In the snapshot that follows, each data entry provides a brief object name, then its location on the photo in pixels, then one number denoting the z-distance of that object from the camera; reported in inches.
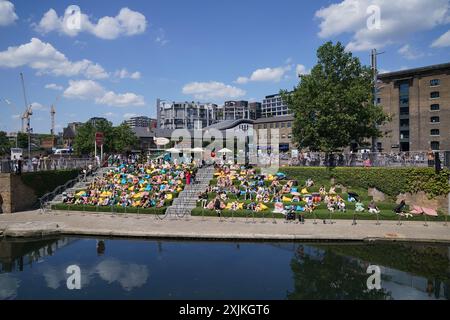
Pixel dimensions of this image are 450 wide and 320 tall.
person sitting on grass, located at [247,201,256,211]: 1061.1
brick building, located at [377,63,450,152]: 2176.4
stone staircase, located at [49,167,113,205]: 1286.7
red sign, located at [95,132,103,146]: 1692.1
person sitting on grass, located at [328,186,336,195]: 1124.9
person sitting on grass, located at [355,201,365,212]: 1016.9
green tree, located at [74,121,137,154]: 2674.7
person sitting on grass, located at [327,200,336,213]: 1017.3
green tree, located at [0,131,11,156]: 3732.8
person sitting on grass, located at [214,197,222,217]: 1027.9
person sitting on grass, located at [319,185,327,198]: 1132.6
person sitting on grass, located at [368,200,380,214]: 989.8
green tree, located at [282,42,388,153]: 1248.8
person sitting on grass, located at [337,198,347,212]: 1017.5
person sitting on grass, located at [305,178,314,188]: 1223.5
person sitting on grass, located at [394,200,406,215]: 983.0
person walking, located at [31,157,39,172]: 1289.4
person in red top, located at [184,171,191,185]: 1327.5
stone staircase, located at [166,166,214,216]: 1095.6
